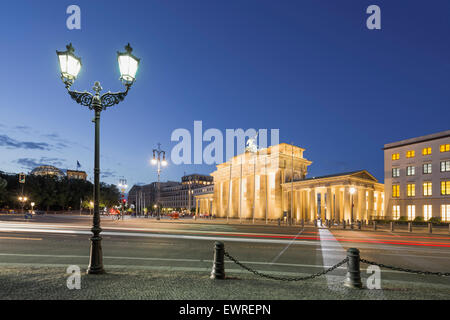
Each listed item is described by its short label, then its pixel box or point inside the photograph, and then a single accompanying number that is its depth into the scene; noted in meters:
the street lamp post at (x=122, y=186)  53.46
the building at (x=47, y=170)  155.45
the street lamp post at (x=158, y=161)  46.84
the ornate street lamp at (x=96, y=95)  8.24
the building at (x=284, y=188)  58.00
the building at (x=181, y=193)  165.80
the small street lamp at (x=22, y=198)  79.50
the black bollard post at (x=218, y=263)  7.89
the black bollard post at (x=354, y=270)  7.21
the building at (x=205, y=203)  104.20
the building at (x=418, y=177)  43.47
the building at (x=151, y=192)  191.89
